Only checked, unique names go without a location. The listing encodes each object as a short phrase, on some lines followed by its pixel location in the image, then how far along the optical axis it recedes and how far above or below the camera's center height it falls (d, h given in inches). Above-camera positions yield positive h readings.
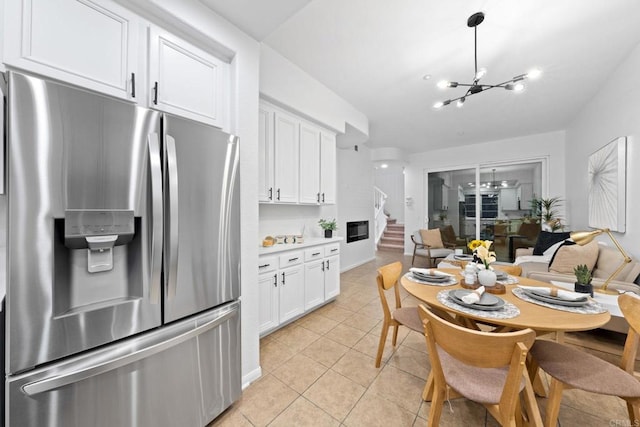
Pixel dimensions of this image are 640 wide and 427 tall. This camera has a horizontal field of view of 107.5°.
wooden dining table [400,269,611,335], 46.8 -22.2
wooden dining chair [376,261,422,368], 74.0 -33.2
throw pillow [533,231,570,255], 152.3 -17.0
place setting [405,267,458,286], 73.4 -20.5
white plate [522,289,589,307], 55.1 -20.9
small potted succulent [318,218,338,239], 139.7 -8.6
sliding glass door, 214.1 +10.7
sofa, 85.1 -26.0
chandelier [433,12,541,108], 79.5 +54.6
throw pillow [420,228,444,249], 217.0 -22.5
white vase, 65.7 -17.9
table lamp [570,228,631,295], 61.8 -5.9
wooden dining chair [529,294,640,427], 44.9 -32.7
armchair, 205.5 -31.2
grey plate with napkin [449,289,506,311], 53.4 -21.0
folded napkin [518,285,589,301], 56.4 -20.3
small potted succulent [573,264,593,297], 66.7 -19.3
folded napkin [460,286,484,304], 55.1 -19.9
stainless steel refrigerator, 34.6 -9.2
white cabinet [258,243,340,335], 95.0 -32.3
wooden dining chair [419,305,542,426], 38.2 -29.1
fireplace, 211.3 -15.9
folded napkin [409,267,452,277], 77.4 -19.6
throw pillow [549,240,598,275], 108.3 -20.2
